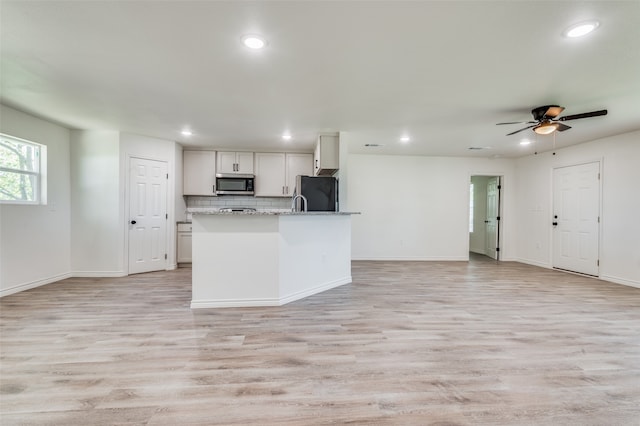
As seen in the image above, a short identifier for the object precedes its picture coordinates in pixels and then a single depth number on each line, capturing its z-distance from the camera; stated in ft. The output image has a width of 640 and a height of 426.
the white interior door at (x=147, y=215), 15.43
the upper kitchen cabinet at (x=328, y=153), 14.92
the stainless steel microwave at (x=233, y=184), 18.56
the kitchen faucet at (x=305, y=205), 13.19
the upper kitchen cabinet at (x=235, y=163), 18.89
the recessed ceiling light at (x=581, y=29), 5.95
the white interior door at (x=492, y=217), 21.63
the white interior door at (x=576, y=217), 15.80
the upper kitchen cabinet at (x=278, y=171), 19.17
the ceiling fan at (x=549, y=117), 10.04
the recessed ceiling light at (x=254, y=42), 6.52
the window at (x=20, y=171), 11.58
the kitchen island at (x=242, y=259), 10.07
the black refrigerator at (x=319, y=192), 14.51
